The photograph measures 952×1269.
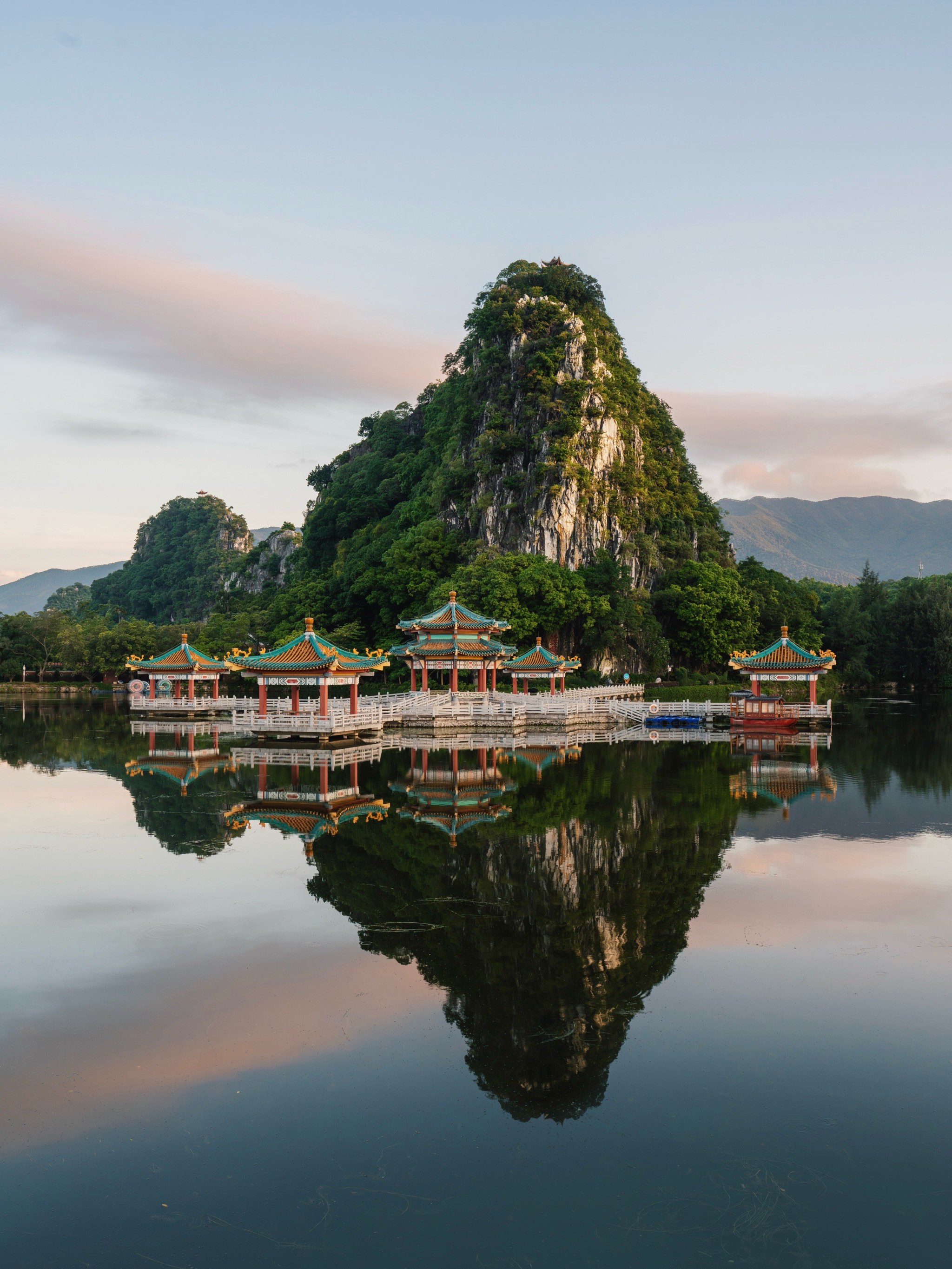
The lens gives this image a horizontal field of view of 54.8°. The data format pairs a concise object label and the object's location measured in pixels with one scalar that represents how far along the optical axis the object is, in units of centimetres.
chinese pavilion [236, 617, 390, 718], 4009
